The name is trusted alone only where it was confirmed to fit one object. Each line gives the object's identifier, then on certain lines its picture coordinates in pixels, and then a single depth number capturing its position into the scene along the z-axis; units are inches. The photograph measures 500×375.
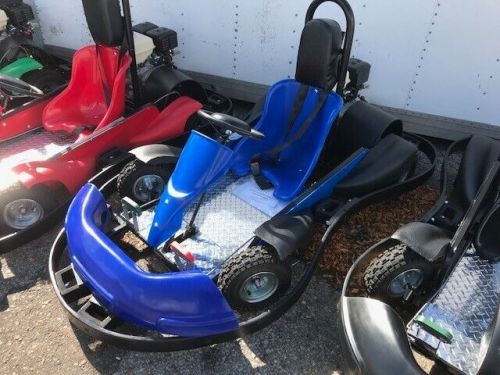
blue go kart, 80.0
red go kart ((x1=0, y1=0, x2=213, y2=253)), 109.2
